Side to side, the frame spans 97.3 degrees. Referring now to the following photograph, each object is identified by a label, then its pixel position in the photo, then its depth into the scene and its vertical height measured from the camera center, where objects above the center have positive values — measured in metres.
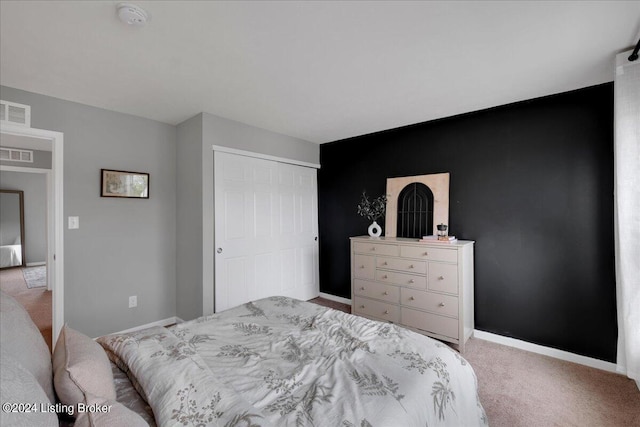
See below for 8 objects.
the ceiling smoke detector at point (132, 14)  1.47 +1.08
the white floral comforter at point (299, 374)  0.99 -0.71
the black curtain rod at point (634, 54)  1.77 +1.02
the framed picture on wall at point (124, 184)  2.88 +0.33
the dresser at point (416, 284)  2.70 -0.76
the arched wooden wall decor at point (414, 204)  3.18 +0.14
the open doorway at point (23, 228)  5.68 -0.28
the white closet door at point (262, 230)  3.16 -0.21
